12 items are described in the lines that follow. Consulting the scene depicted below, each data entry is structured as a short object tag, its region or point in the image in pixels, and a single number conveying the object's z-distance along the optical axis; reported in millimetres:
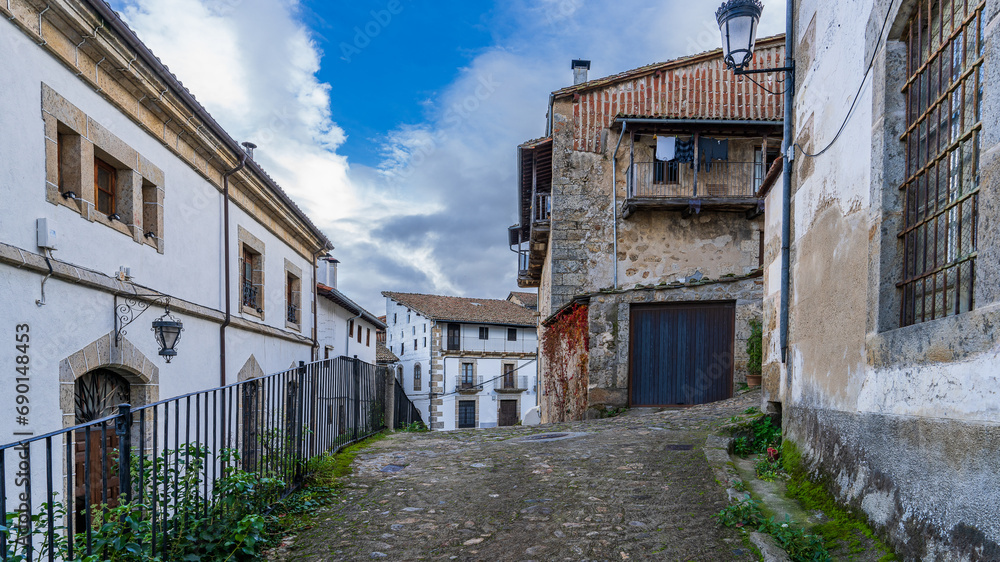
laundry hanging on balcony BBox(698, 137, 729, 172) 14742
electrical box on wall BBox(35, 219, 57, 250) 5891
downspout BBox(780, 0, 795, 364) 5594
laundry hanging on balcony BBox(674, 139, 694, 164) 14664
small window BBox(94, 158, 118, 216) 7372
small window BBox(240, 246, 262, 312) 11680
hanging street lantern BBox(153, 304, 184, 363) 7758
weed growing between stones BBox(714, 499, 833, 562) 3488
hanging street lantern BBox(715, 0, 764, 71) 5297
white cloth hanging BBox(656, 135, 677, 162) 14569
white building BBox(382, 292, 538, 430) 35125
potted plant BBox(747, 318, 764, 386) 10164
